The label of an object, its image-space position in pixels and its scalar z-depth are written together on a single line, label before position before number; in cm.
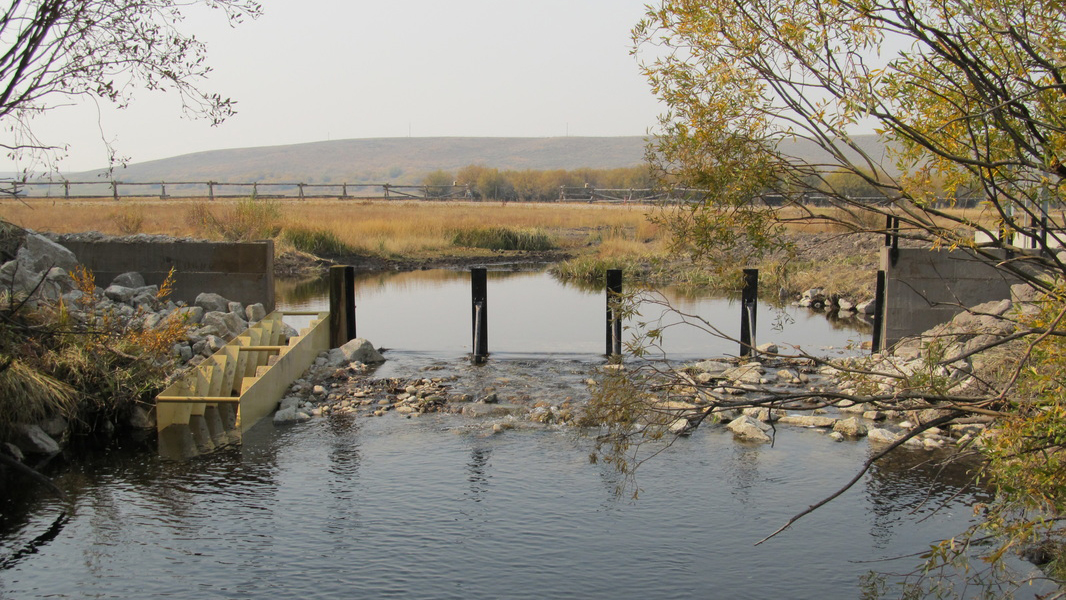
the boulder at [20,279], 1179
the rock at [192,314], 1297
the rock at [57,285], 1256
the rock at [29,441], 965
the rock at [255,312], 1505
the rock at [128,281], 1518
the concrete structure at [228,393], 1038
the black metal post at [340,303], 1515
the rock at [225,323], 1358
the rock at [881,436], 1031
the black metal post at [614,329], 1418
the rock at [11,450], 937
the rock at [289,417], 1116
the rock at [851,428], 1066
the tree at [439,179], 9112
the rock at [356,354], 1439
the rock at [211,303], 1466
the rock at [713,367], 1355
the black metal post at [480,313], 1488
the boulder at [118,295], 1412
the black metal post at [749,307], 1459
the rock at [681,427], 1031
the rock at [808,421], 1107
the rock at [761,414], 1113
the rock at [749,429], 1057
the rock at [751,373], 1288
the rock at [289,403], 1151
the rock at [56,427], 1005
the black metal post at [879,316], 1480
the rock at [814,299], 2339
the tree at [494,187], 7462
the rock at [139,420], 1077
